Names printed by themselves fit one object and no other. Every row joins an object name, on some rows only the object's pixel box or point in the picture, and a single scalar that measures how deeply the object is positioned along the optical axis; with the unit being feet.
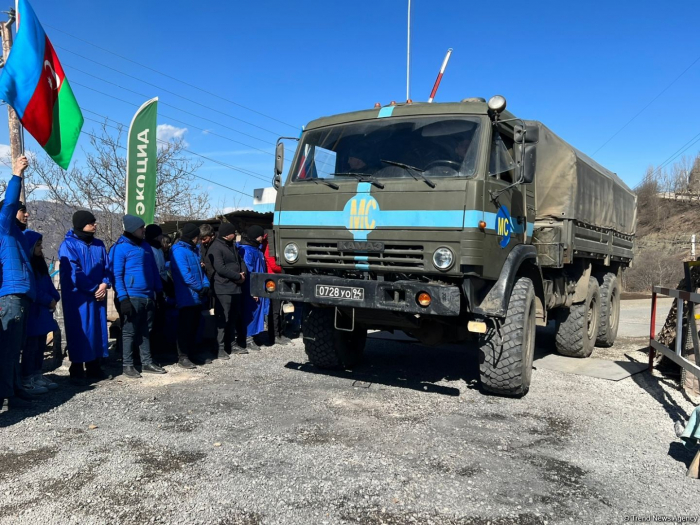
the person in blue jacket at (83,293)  17.48
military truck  15.15
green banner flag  27.89
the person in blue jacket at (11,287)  14.29
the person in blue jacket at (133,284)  18.28
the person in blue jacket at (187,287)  20.22
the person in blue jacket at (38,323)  16.46
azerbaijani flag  19.24
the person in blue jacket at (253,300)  24.70
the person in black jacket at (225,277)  21.98
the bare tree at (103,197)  47.91
